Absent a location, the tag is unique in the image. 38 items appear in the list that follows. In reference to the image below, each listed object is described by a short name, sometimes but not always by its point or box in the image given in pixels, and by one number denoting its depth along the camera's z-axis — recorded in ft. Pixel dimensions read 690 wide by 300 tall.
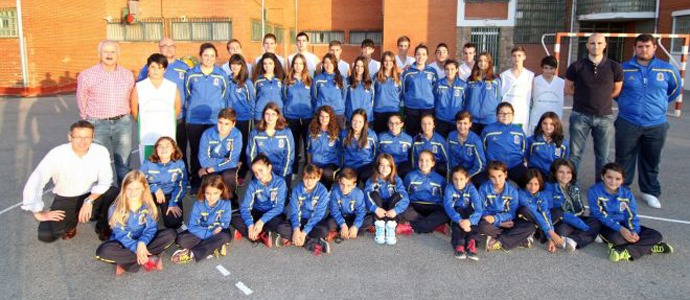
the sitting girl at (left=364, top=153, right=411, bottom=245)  17.70
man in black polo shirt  20.51
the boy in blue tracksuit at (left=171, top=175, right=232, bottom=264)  15.10
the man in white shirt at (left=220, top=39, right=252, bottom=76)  25.04
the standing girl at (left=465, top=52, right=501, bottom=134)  22.49
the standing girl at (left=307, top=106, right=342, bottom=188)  20.89
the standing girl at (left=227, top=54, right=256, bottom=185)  22.44
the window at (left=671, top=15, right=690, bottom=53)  69.93
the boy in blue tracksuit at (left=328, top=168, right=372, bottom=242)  17.40
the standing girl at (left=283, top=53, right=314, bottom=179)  23.35
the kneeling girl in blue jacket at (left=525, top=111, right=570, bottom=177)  19.98
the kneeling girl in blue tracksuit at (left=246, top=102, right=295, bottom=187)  20.29
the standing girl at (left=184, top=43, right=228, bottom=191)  21.76
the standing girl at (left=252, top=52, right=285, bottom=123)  22.97
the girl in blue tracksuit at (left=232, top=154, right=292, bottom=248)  16.48
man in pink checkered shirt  19.74
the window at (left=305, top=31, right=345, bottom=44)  109.14
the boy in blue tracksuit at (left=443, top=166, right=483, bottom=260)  15.70
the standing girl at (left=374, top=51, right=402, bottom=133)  23.59
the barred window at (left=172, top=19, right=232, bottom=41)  88.07
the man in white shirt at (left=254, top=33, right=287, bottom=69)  25.23
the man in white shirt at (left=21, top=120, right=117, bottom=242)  16.38
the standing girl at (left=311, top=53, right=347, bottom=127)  23.36
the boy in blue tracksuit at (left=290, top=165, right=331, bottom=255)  16.39
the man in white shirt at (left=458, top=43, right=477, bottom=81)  24.57
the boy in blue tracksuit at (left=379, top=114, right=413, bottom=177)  21.08
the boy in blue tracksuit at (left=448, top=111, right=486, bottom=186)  20.25
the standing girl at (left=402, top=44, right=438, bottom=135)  23.71
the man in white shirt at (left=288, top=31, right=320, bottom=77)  26.81
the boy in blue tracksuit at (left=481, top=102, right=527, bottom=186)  20.30
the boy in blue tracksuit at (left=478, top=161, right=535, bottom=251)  16.03
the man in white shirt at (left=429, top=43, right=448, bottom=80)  24.71
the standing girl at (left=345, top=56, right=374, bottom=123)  23.27
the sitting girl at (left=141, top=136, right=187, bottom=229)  17.76
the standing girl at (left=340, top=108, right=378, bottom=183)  20.57
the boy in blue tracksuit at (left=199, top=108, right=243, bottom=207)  19.83
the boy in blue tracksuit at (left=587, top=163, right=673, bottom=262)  15.26
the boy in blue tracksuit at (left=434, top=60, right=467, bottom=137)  23.01
